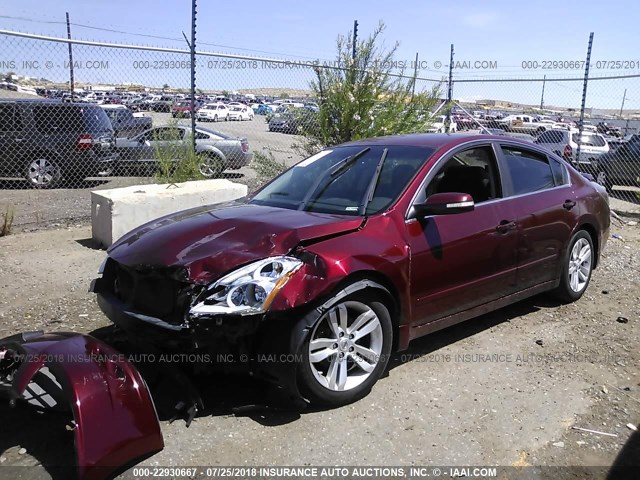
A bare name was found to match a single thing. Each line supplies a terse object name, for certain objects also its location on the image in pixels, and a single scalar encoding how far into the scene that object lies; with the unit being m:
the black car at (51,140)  11.42
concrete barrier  6.86
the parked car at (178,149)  8.48
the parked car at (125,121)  13.34
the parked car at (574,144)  14.83
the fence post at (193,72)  8.29
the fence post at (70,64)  11.84
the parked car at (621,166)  13.43
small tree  8.57
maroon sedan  3.34
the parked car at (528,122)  36.79
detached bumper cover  2.80
